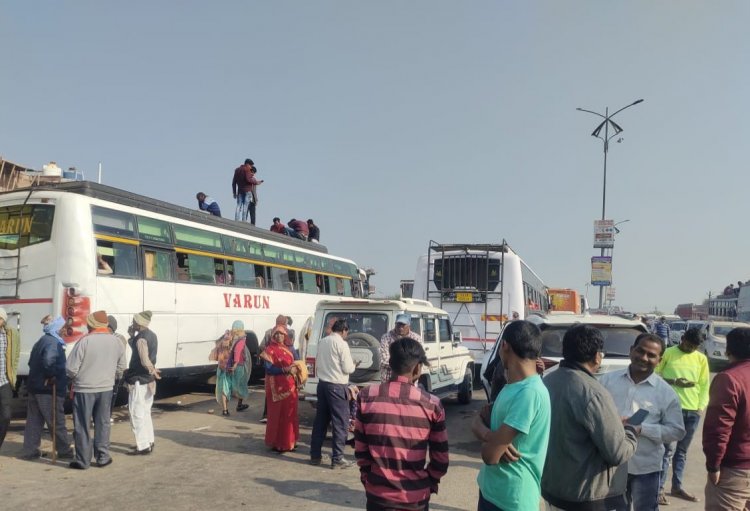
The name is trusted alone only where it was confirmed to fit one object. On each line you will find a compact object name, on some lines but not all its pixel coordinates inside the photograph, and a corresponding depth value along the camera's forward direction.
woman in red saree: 8.43
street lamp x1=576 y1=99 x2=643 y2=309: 26.53
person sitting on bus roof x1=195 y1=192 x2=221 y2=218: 15.02
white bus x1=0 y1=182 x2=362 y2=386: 9.54
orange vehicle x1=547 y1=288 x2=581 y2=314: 36.09
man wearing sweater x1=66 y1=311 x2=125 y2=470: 7.36
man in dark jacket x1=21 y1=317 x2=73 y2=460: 7.76
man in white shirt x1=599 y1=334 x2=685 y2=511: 4.09
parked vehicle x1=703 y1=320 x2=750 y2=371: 22.86
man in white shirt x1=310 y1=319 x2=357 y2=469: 7.78
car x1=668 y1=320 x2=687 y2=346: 32.12
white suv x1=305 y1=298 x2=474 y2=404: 9.34
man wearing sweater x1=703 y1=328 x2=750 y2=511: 3.80
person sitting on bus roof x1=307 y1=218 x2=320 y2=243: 20.66
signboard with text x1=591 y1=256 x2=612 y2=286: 25.50
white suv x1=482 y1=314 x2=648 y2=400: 7.10
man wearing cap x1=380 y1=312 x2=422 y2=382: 8.43
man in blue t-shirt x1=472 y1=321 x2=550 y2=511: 2.93
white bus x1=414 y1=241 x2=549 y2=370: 16.62
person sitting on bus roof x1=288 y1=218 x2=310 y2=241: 18.99
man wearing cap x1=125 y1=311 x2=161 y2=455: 8.06
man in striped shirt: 3.37
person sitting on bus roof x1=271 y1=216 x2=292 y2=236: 18.41
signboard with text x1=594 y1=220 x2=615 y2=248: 25.95
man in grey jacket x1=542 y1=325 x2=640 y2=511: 3.15
